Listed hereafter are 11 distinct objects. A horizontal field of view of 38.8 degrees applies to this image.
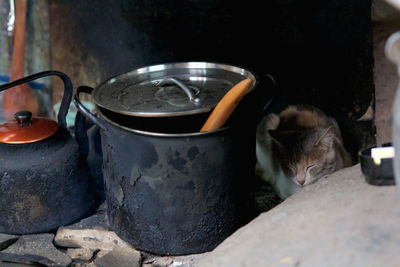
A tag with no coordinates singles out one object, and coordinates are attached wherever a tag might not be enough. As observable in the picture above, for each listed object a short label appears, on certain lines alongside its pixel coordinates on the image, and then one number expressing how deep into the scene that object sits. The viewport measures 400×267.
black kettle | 2.32
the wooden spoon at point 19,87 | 3.38
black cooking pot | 2.04
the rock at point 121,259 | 2.25
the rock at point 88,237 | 2.39
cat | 2.70
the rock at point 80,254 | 2.33
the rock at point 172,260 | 2.22
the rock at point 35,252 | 2.27
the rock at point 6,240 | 2.36
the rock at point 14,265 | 2.26
